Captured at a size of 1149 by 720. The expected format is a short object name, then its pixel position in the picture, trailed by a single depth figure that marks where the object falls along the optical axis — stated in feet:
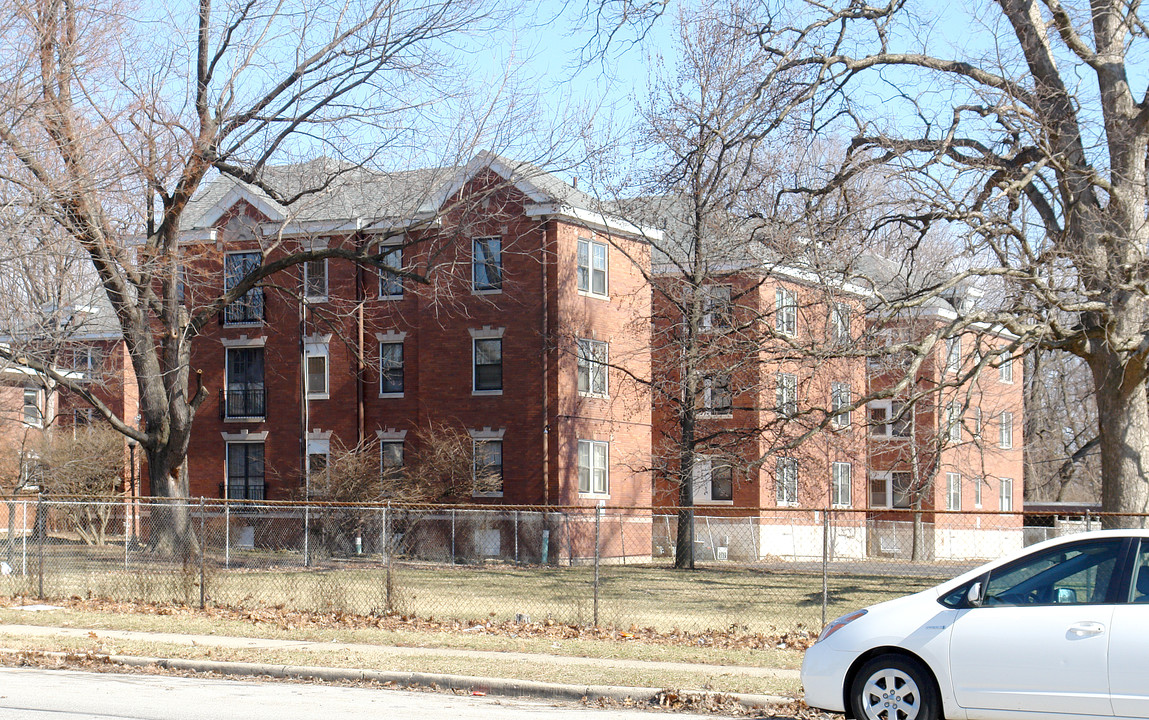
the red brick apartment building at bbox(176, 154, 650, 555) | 114.83
